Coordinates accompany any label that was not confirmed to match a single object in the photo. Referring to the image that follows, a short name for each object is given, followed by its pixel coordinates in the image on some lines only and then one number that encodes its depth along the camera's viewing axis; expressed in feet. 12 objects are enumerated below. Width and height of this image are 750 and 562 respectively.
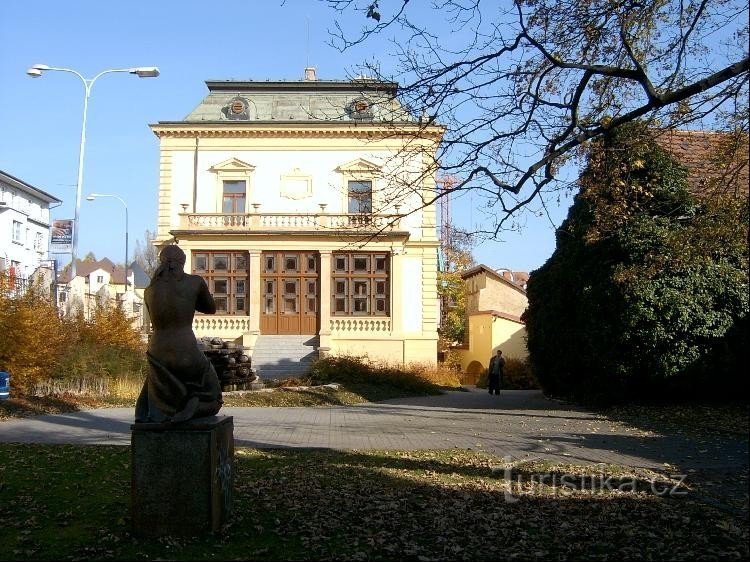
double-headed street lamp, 73.92
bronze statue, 20.58
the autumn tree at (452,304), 182.91
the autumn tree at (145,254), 267.98
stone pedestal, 20.13
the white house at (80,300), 77.98
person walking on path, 91.20
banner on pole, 94.38
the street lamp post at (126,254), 154.40
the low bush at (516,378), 117.70
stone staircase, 103.46
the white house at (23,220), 181.68
